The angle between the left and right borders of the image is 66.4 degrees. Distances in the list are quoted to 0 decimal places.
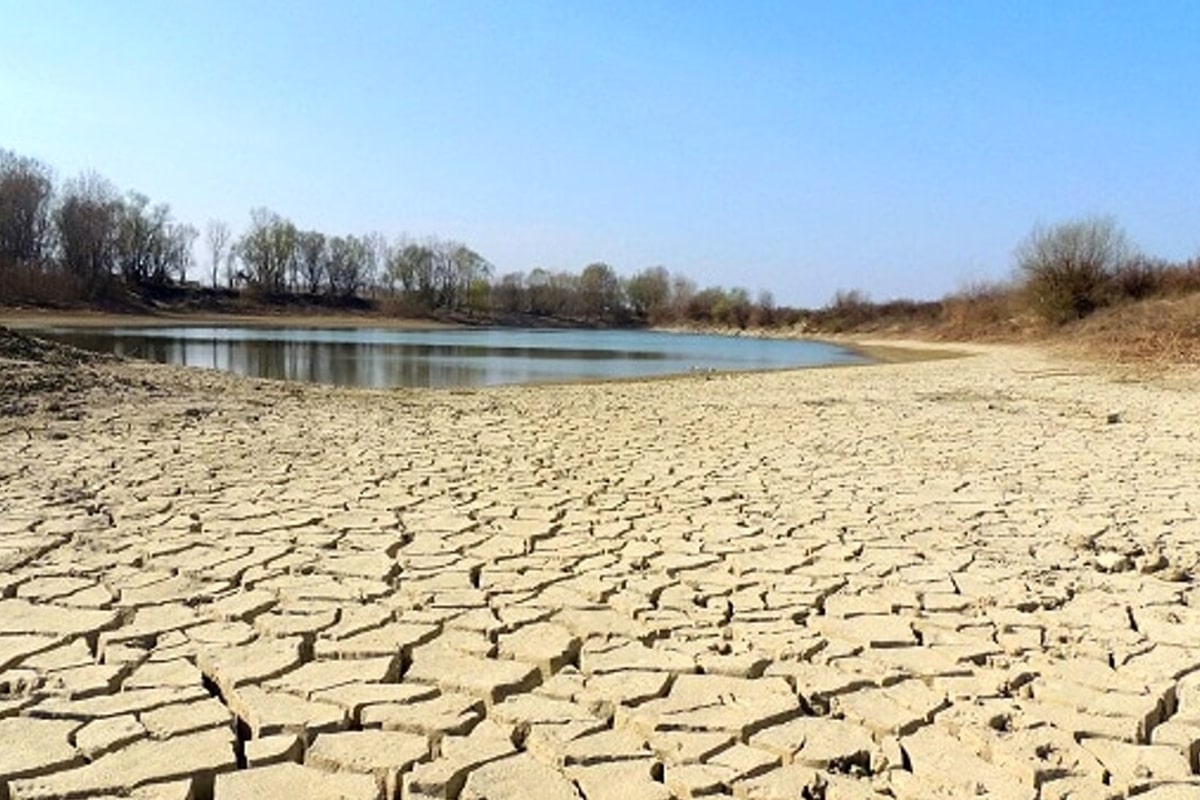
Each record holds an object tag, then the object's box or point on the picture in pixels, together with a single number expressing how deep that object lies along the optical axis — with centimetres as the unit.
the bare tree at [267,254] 7262
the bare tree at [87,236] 5806
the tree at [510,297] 8231
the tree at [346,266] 7881
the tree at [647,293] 8969
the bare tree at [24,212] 5672
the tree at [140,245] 6278
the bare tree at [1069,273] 3503
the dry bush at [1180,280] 3362
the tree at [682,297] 8325
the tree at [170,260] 6688
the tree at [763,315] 7000
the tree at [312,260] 7638
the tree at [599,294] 8594
